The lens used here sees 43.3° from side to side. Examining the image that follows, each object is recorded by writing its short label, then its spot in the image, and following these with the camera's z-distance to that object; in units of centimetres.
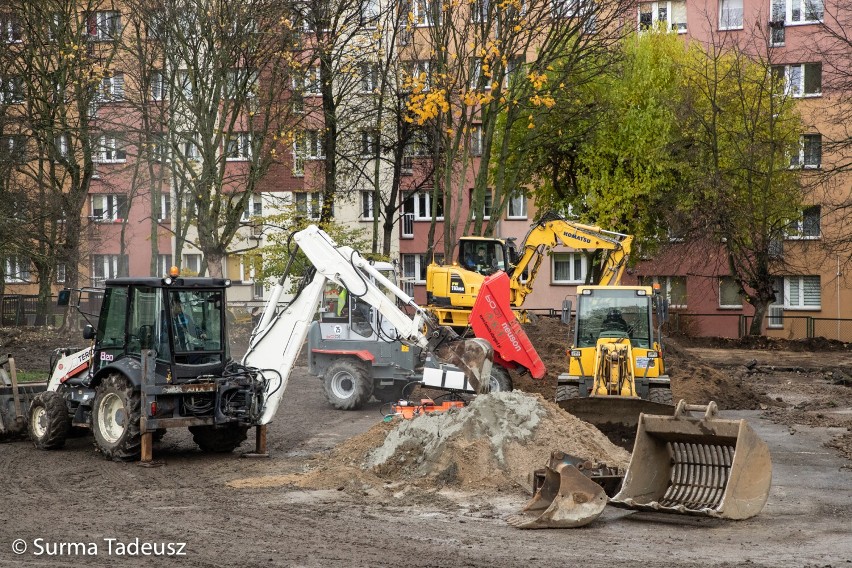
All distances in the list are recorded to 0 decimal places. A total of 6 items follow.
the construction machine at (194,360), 1364
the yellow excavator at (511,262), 2367
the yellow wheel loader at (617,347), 1675
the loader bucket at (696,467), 1057
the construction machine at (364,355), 1877
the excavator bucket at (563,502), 1012
